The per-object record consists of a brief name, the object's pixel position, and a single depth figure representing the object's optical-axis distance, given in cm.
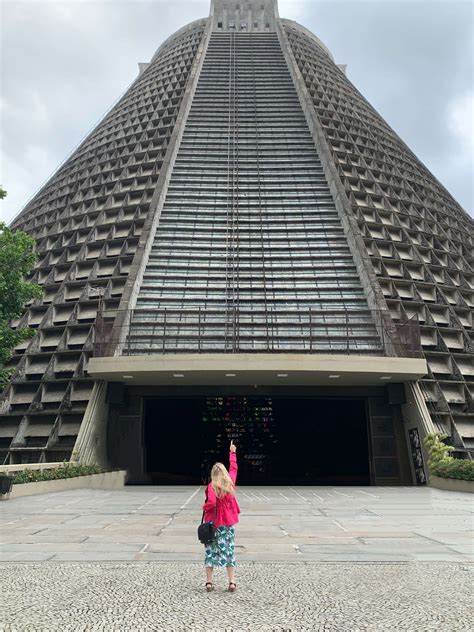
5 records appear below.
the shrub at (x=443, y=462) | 1758
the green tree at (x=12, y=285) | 1673
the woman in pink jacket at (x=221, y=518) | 583
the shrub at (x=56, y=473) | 1620
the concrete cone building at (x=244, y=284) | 2256
